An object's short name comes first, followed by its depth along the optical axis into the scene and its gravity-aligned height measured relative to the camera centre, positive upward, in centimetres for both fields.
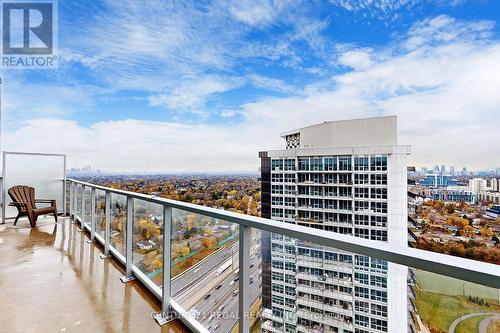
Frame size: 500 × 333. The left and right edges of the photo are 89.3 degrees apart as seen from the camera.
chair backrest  605 -61
